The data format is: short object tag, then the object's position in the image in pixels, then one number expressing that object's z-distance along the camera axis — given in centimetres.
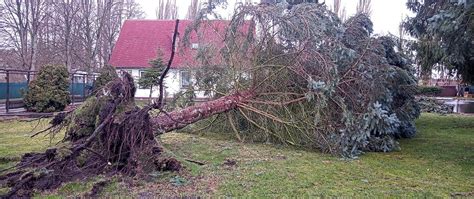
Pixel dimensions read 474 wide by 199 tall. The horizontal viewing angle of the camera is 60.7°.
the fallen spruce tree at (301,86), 682
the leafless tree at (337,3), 3148
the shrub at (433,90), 2862
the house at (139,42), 2488
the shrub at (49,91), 1356
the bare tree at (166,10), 3878
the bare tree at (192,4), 2664
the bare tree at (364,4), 3534
